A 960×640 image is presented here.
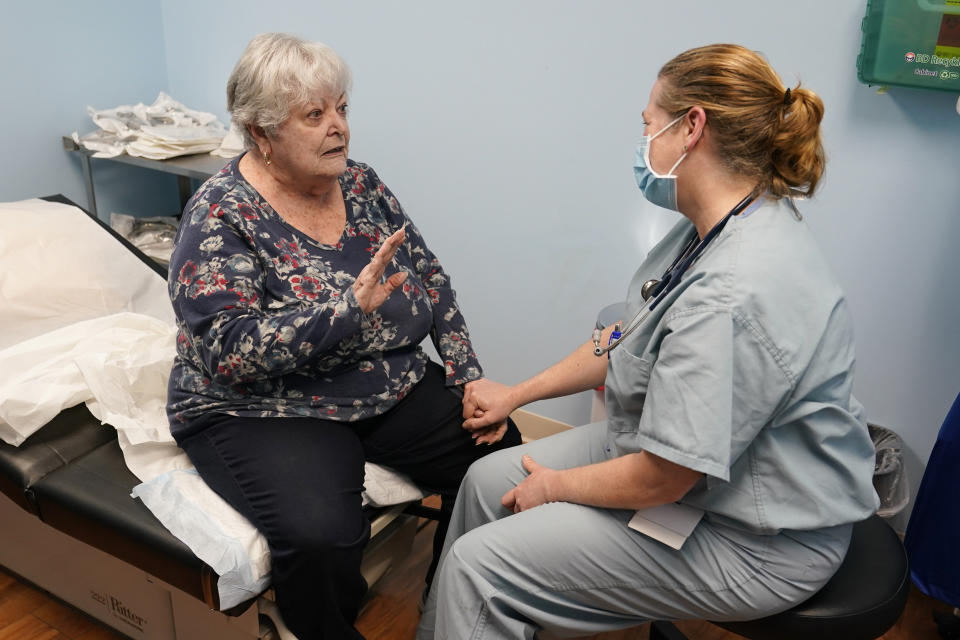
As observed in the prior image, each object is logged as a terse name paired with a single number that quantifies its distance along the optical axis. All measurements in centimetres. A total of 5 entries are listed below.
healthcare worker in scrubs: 104
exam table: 137
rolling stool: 113
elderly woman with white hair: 134
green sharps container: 154
